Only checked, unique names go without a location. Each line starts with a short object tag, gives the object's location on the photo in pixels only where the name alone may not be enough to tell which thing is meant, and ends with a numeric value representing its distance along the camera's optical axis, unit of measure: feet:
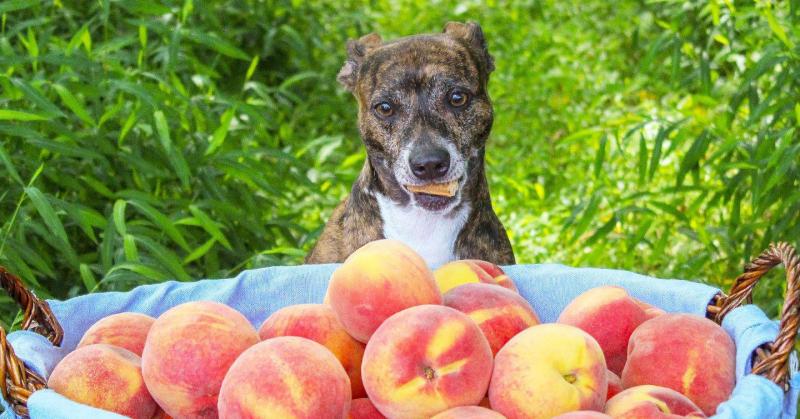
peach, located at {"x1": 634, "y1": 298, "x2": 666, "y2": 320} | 6.43
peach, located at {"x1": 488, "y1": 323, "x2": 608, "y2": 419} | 5.07
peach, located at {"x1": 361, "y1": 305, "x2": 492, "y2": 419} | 5.09
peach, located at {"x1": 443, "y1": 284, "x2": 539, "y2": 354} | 5.84
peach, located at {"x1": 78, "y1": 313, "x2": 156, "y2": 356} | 6.19
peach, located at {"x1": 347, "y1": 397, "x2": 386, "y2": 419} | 5.48
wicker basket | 5.23
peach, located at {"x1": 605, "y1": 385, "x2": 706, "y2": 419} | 5.02
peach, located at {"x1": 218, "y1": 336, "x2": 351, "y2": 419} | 4.95
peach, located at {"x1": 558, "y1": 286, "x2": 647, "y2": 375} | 6.21
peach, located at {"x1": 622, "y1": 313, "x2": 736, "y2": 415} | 5.62
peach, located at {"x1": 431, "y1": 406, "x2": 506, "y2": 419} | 4.92
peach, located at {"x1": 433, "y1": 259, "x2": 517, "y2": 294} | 6.59
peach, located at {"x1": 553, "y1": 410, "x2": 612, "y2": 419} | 4.77
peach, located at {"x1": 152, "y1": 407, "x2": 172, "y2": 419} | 5.83
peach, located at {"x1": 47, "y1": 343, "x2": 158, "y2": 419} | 5.51
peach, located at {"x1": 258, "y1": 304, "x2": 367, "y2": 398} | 5.80
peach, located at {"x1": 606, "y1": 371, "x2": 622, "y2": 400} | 5.71
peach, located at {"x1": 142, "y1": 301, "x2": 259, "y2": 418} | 5.36
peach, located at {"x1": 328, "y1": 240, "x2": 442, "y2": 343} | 5.61
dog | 9.62
